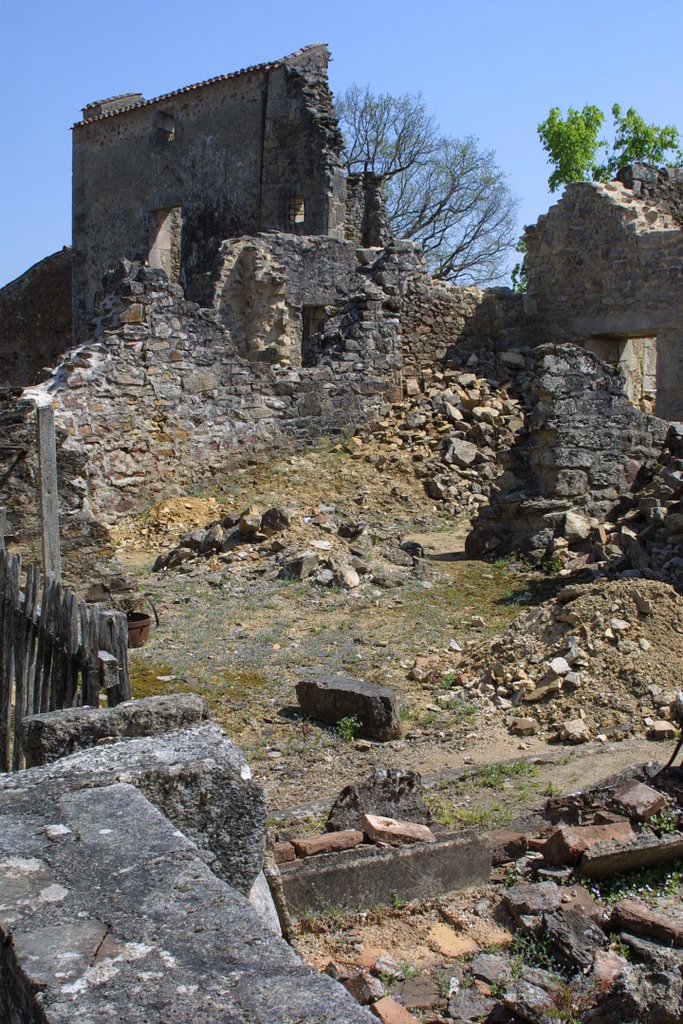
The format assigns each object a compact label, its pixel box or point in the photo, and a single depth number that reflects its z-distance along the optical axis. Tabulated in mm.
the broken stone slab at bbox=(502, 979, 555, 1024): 3428
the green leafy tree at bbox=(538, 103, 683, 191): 31500
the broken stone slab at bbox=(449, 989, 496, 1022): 3539
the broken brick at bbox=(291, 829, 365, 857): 4402
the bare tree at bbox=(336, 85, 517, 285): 38375
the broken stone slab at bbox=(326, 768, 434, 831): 4867
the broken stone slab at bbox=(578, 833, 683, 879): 4434
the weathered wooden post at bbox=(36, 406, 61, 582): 7703
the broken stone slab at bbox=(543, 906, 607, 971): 3793
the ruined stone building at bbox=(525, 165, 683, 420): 15516
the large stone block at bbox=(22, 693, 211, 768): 3330
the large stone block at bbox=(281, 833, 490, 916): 4250
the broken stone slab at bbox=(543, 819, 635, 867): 4504
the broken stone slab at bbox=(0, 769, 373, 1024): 1835
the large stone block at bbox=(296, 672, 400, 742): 6344
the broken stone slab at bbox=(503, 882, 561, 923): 4129
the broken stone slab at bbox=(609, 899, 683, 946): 3943
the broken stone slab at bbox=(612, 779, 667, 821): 4734
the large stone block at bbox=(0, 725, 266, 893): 2867
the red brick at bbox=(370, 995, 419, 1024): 3387
